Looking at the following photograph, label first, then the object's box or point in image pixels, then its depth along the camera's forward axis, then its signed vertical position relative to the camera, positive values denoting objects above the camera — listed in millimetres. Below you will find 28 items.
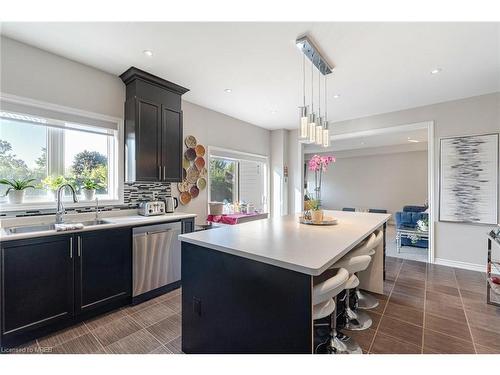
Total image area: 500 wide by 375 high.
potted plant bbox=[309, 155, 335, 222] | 2479 +181
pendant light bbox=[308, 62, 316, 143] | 2385 +594
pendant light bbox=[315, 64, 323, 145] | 2498 +577
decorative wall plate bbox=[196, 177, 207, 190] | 3966 +33
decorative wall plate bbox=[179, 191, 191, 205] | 3685 -205
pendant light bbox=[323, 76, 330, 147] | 2607 +561
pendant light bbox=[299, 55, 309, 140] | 2293 +610
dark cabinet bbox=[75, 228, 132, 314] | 2168 -821
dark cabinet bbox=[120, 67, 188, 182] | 2828 +733
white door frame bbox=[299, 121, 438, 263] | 3951 +59
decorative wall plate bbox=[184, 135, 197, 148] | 3779 +705
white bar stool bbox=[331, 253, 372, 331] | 1718 -777
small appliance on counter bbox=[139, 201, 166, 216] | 3014 -306
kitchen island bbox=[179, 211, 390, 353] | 1205 -593
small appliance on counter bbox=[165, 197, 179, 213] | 3326 -286
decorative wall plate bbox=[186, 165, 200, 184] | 3804 +175
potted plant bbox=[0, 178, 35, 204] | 2174 -58
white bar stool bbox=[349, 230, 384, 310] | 1988 -1202
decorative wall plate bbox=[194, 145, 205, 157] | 3939 +591
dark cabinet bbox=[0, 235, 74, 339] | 1794 -815
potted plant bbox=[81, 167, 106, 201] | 2661 +27
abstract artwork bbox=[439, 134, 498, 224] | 3500 +117
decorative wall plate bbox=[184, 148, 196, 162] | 3779 +499
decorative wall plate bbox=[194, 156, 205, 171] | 3931 +373
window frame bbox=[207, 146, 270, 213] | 4227 +558
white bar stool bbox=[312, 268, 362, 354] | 1319 -740
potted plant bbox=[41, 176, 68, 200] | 2355 +19
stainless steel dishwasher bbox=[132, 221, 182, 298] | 2566 -837
